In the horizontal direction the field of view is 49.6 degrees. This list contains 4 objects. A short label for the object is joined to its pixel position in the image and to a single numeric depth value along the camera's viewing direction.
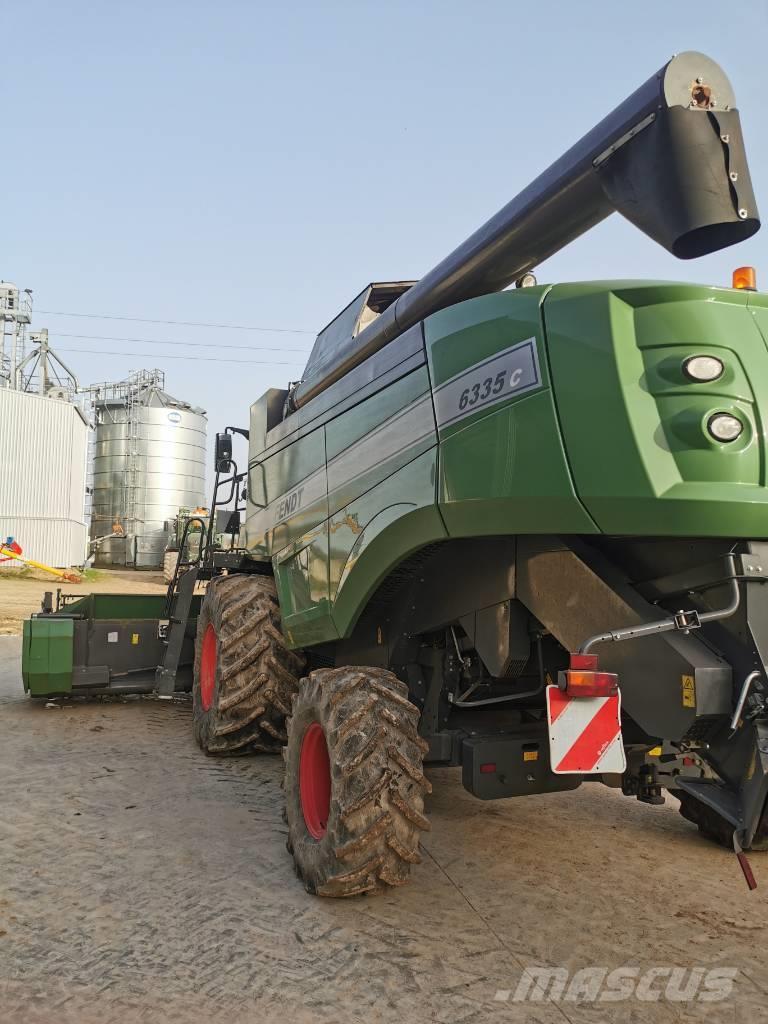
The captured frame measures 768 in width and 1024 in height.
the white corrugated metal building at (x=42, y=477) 26.31
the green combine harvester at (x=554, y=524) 2.62
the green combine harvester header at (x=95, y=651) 7.23
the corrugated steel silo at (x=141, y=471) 31.50
